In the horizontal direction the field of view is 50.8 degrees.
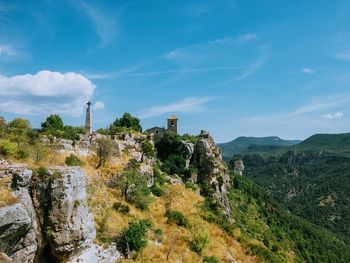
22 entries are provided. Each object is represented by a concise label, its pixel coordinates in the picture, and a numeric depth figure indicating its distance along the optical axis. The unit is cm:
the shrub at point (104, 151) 4022
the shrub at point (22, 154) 2883
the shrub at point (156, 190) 4612
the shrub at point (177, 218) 4012
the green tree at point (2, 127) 3462
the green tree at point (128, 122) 8169
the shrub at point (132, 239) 2988
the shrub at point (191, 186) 5902
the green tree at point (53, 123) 5672
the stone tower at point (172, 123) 9125
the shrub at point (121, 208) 3501
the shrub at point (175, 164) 6328
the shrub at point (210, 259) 3539
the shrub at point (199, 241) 3629
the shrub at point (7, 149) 2841
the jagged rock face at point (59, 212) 2391
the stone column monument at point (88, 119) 5748
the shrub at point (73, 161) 3481
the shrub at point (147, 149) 5491
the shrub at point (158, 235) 3441
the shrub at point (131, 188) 3856
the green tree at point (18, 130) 3351
